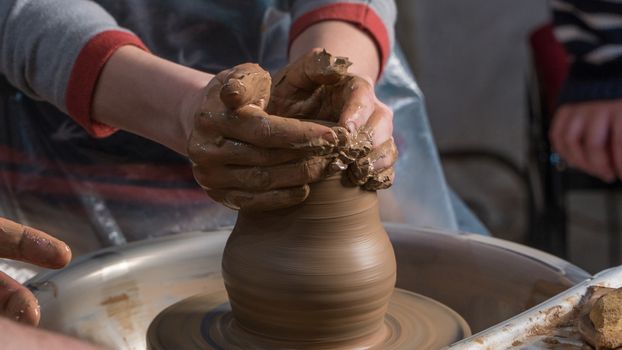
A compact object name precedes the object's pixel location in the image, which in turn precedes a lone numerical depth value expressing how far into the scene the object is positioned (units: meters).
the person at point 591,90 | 1.86
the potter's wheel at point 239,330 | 1.17
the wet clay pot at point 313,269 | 1.12
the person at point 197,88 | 1.09
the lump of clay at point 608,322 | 1.04
